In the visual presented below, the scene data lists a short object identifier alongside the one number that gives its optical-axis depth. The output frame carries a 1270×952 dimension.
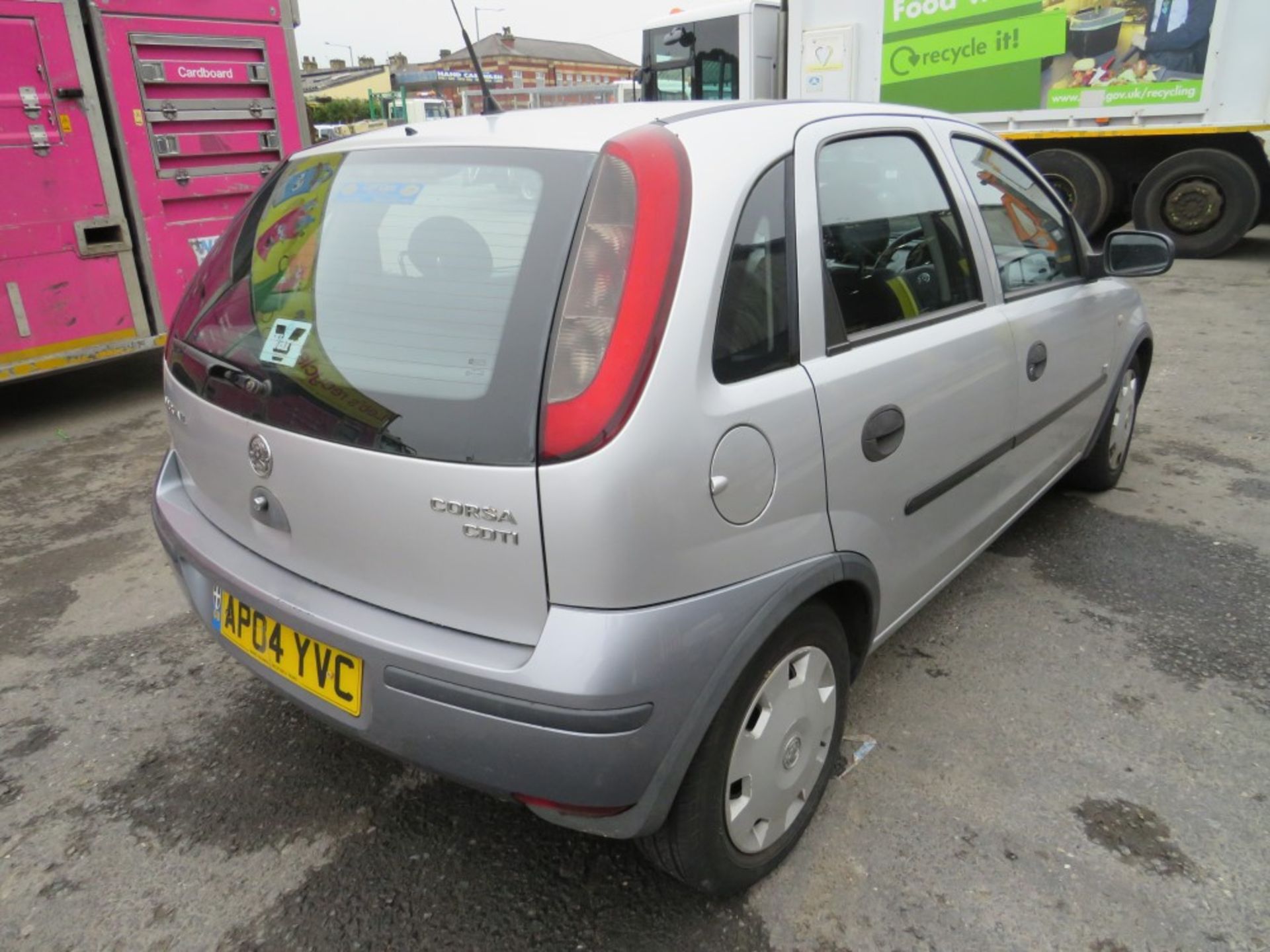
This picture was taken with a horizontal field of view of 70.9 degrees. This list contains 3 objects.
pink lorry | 5.09
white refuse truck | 8.65
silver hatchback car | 1.51
